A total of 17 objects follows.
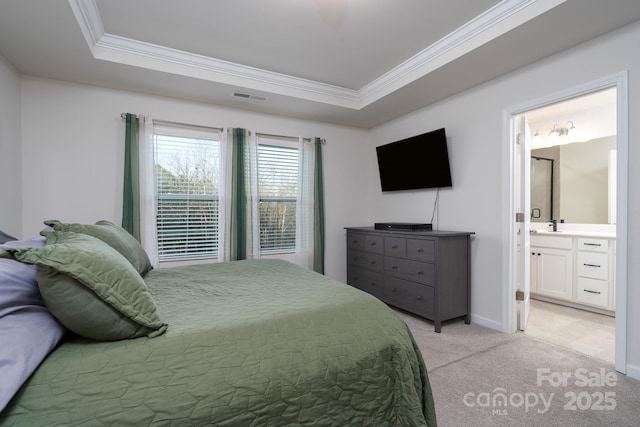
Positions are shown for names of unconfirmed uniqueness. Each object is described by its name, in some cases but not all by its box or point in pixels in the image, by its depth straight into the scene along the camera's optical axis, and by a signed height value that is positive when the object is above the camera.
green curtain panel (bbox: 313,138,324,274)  3.98 -0.02
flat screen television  3.29 +0.59
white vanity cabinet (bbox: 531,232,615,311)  3.27 -0.66
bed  0.84 -0.50
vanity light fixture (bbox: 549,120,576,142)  4.06 +1.10
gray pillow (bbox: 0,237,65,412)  0.77 -0.34
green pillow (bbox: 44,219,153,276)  1.58 -0.16
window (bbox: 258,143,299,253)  3.78 +0.21
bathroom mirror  3.70 +0.40
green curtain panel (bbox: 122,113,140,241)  2.99 +0.31
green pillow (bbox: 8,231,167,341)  0.94 -0.27
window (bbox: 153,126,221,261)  3.27 +0.23
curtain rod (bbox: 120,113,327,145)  3.10 +0.96
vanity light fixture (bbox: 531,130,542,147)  4.37 +1.05
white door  2.79 +0.08
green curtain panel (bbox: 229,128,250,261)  3.50 +0.13
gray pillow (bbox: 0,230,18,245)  1.46 -0.14
